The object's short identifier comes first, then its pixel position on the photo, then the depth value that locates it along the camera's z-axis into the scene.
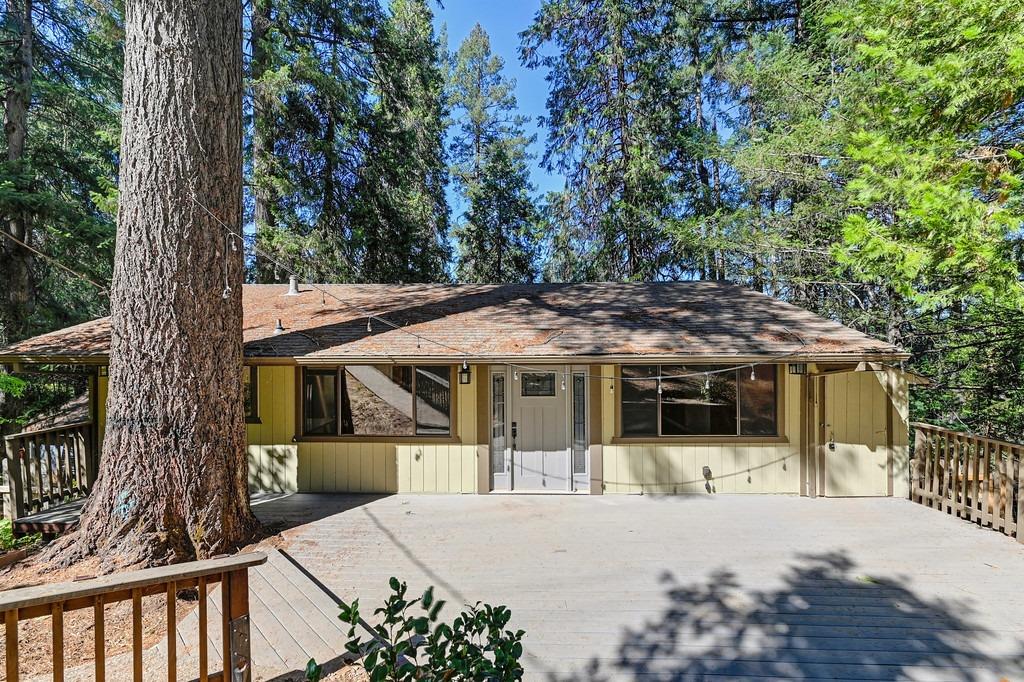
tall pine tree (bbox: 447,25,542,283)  17.00
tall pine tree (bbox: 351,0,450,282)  12.78
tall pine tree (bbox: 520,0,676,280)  12.94
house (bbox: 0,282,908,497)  6.46
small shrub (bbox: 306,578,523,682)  1.94
